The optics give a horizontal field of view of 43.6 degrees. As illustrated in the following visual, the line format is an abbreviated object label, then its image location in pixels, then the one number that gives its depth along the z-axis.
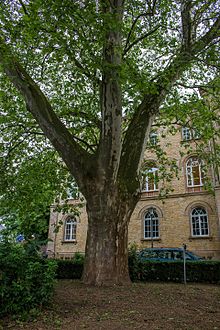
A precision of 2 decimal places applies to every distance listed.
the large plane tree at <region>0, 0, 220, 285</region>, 6.57
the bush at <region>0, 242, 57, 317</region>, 4.32
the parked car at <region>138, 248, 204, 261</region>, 14.66
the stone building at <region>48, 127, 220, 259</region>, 19.75
